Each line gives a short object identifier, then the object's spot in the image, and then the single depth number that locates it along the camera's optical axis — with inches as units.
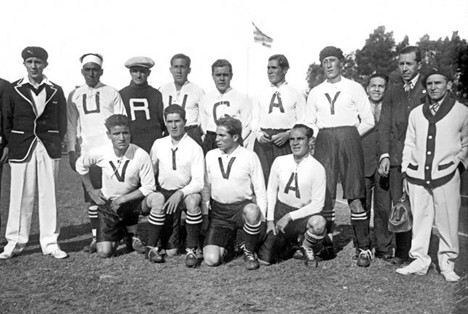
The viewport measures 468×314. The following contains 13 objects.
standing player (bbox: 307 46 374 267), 218.7
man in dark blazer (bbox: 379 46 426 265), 213.2
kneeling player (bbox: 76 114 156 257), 229.5
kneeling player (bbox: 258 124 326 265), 216.5
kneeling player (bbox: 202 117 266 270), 223.0
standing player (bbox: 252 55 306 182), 244.2
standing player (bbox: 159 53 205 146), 264.4
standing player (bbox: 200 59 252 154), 255.9
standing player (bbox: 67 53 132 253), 247.0
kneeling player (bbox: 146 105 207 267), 225.0
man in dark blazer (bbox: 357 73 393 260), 226.4
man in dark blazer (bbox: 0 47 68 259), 228.2
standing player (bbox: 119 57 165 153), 259.3
